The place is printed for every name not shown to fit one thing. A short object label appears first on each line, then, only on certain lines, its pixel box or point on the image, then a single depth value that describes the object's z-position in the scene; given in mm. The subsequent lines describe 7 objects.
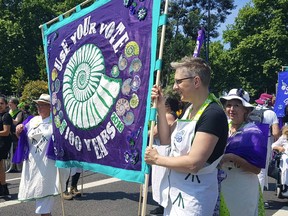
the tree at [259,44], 20328
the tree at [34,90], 13161
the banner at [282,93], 6818
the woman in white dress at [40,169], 2984
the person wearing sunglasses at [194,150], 1631
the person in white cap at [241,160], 2092
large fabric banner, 2006
